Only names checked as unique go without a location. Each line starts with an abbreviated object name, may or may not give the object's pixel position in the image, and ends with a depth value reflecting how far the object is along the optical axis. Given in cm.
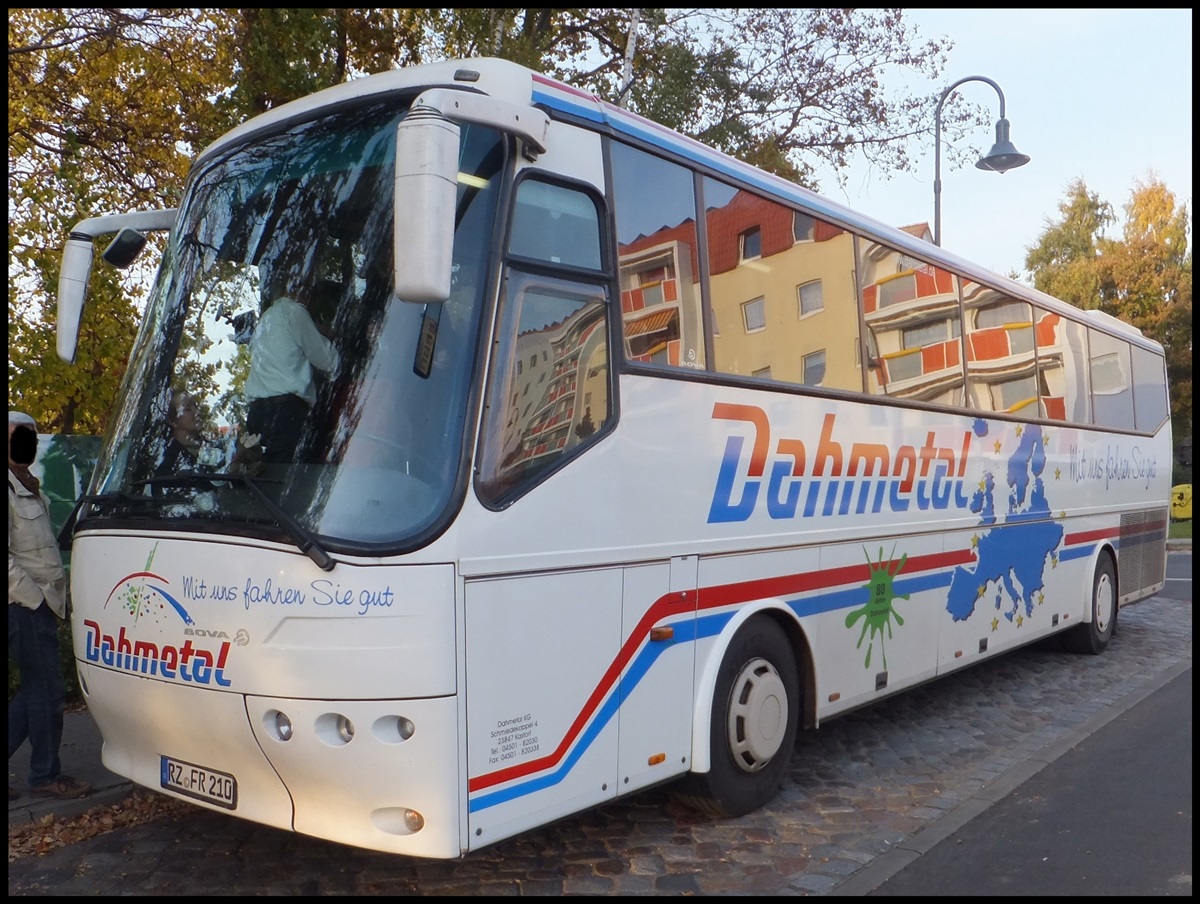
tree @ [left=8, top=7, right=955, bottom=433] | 962
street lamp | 1677
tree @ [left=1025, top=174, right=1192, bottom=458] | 4075
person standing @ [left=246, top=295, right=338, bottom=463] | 450
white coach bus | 422
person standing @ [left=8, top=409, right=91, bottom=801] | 611
